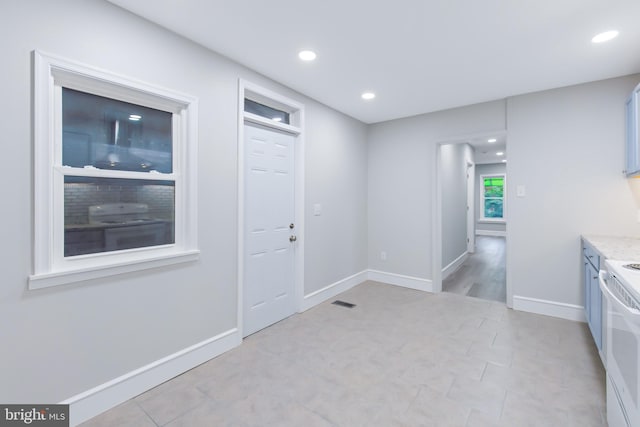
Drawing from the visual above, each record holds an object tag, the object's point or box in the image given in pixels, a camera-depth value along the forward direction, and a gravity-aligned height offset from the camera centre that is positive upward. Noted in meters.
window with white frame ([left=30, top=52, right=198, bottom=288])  1.68 +0.25
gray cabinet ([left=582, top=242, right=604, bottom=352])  2.34 -0.71
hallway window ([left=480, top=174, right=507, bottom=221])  10.08 +0.51
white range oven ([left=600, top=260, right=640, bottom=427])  1.21 -0.61
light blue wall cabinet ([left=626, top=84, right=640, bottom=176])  2.56 +0.71
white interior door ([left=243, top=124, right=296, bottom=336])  2.95 -0.17
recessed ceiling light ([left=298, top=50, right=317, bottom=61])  2.55 +1.38
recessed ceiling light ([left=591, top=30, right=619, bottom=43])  2.24 +1.35
